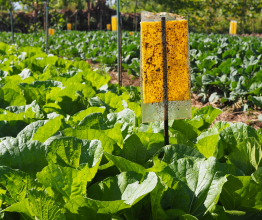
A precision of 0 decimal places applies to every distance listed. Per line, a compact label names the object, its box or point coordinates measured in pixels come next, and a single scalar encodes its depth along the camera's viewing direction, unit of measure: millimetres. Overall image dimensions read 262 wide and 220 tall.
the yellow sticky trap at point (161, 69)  1270
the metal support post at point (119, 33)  4409
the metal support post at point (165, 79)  1283
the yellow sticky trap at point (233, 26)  12674
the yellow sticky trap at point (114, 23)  10905
